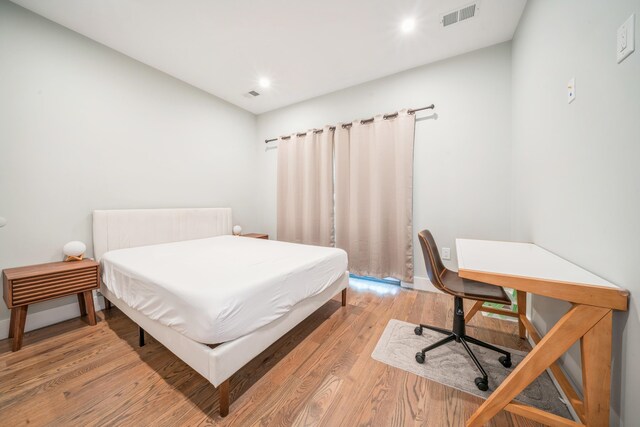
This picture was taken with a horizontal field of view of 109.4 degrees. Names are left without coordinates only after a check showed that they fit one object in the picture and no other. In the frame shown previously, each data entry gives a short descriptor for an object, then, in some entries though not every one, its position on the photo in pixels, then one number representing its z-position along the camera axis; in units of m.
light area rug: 1.29
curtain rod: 2.79
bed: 1.21
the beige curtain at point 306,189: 3.48
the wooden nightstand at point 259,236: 3.80
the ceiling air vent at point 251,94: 3.49
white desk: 0.87
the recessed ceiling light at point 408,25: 2.15
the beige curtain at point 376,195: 2.90
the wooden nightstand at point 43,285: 1.71
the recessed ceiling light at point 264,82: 3.15
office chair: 1.46
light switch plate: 0.84
